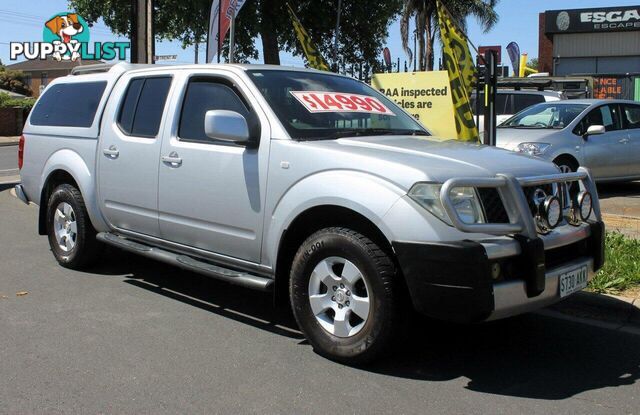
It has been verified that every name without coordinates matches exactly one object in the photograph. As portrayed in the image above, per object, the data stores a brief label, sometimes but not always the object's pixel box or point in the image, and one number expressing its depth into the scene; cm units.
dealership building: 3897
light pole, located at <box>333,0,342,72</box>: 2271
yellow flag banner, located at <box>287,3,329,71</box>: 1097
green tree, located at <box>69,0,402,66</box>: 2359
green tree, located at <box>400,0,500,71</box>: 4134
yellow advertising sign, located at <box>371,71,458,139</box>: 942
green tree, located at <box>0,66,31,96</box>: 6338
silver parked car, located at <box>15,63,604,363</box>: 372
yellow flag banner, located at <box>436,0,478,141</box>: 838
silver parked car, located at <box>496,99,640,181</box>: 1058
